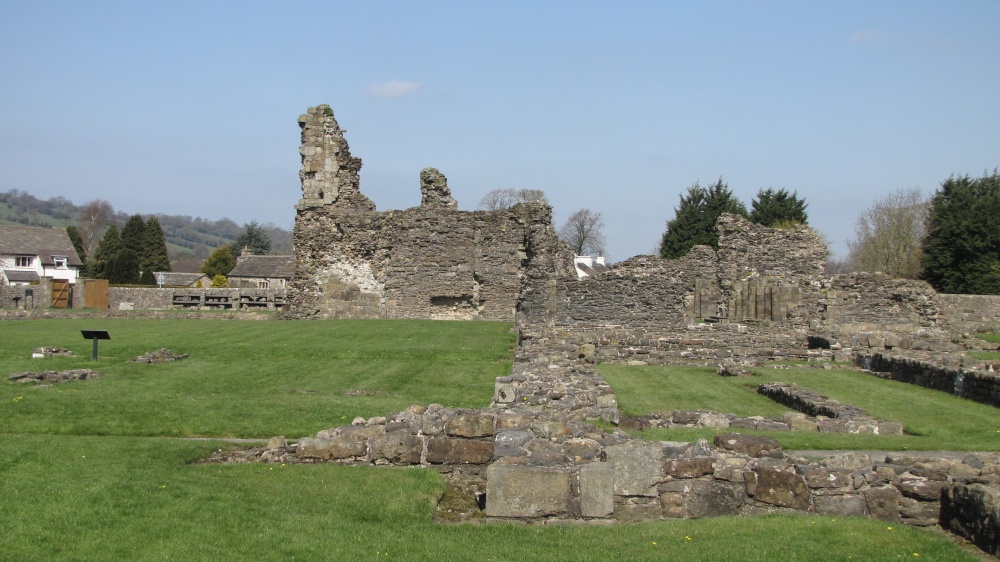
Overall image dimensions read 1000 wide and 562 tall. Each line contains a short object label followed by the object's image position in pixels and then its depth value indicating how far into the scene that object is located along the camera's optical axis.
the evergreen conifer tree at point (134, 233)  74.81
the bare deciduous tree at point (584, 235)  80.12
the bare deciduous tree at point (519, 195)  72.06
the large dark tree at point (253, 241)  91.19
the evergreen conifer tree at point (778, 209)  50.75
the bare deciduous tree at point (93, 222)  110.24
